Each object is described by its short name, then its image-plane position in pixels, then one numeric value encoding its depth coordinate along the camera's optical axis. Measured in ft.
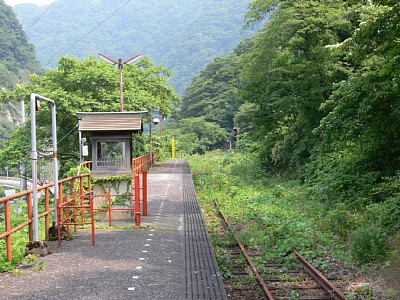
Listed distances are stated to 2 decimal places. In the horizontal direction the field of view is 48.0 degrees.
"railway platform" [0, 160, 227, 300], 19.20
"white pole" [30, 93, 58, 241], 25.02
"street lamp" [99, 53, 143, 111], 73.67
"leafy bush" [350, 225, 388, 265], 26.61
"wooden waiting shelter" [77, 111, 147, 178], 43.65
